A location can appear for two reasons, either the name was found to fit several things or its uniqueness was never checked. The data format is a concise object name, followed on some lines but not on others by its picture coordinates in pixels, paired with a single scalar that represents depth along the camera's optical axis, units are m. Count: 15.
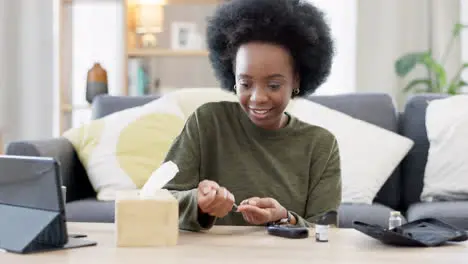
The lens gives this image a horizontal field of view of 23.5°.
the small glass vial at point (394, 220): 2.43
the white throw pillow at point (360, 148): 4.03
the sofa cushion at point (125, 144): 4.04
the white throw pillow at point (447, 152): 4.02
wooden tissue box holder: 2.21
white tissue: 2.28
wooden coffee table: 2.10
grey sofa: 3.70
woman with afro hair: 2.62
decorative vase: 5.86
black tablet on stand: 2.15
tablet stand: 2.17
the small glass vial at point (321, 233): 2.30
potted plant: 5.53
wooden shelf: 6.05
